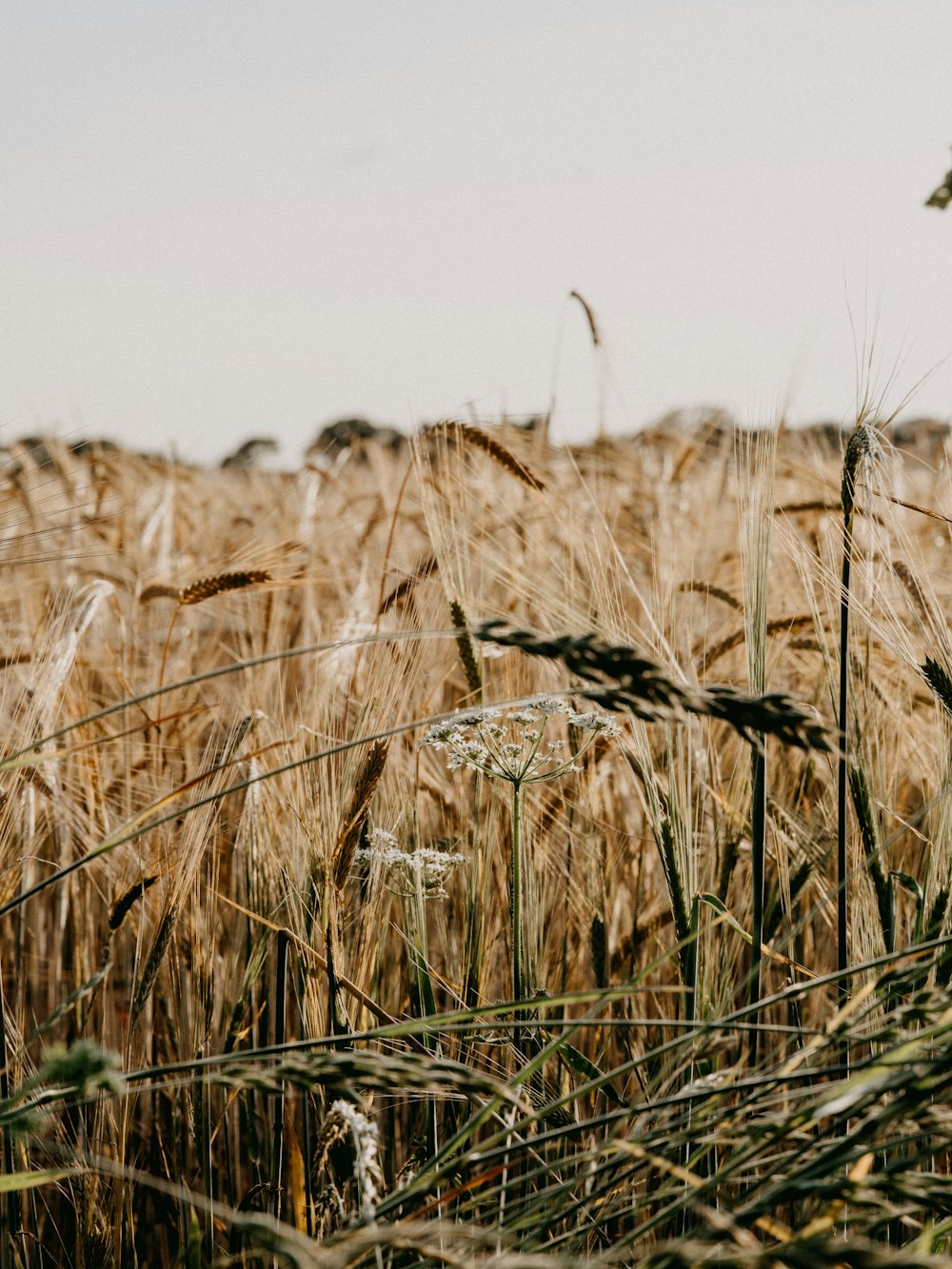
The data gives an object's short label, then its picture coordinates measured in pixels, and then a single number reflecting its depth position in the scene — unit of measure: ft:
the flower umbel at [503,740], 4.09
